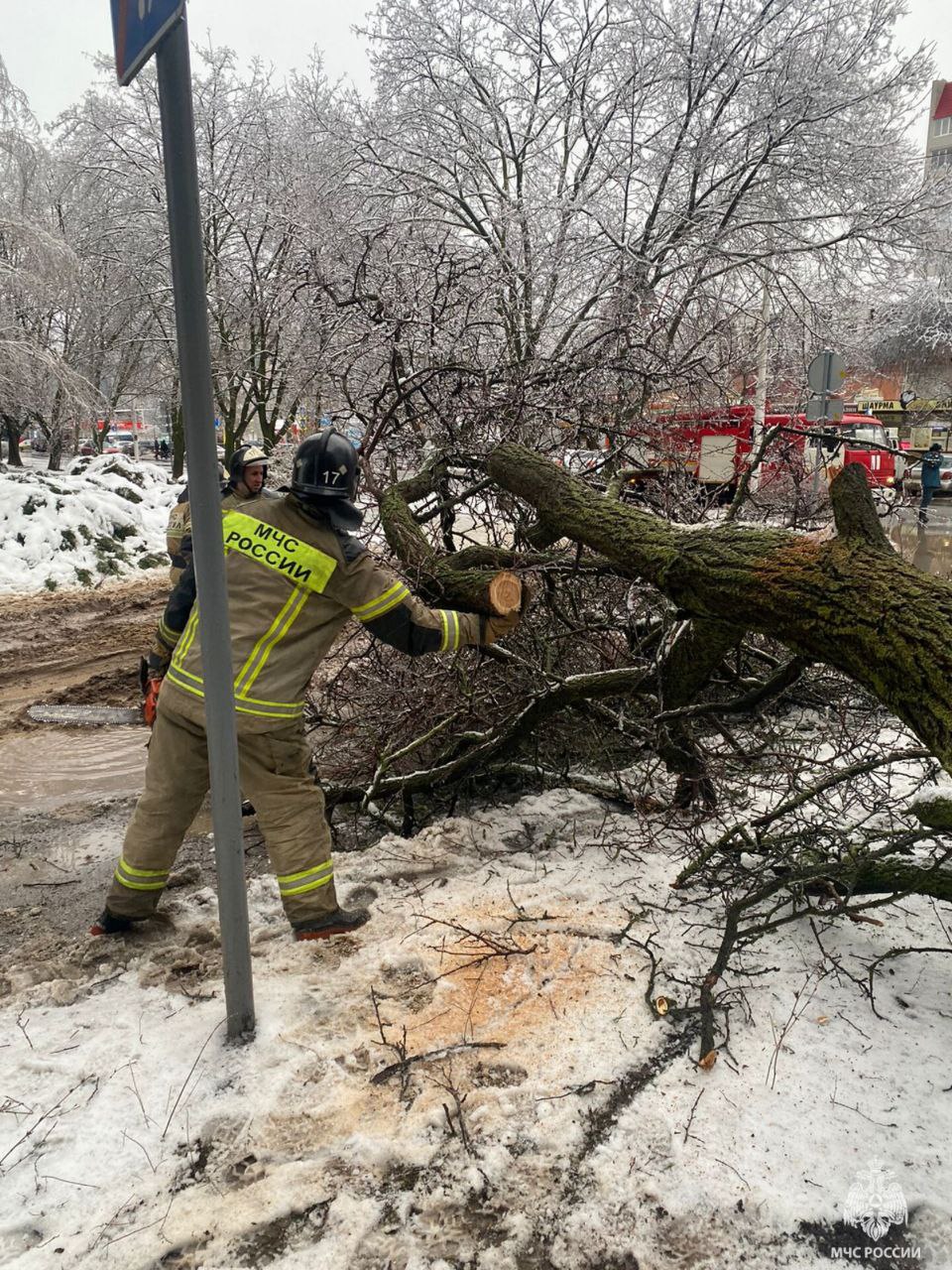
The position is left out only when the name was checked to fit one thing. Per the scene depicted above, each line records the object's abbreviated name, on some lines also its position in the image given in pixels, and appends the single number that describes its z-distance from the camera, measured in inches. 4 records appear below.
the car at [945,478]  840.4
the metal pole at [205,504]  67.3
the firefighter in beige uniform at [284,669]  104.8
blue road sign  58.6
